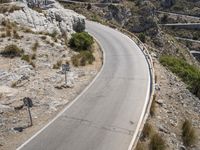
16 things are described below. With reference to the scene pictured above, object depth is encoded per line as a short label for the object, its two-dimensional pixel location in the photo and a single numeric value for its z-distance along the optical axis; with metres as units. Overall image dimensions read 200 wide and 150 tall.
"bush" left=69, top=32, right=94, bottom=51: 33.16
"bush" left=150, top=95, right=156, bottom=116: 18.55
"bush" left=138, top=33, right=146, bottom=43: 61.31
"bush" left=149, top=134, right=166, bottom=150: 15.00
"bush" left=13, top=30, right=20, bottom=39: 30.16
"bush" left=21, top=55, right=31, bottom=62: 25.63
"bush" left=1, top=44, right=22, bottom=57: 26.59
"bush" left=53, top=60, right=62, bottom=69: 25.58
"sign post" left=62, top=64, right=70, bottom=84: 21.72
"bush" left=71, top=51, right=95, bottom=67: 27.71
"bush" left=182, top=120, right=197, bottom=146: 16.52
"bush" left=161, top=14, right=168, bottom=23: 101.38
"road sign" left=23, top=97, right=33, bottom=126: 16.53
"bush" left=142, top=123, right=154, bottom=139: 16.00
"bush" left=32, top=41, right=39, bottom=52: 28.36
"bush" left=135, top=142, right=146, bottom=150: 14.59
